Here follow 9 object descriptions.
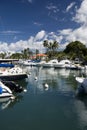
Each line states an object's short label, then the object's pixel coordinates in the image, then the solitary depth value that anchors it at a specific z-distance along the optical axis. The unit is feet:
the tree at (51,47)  219.02
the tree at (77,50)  200.96
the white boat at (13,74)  69.26
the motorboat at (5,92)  43.78
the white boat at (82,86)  48.09
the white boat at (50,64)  154.67
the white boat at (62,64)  145.34
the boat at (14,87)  49.83
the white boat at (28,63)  176.68
